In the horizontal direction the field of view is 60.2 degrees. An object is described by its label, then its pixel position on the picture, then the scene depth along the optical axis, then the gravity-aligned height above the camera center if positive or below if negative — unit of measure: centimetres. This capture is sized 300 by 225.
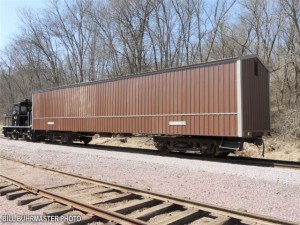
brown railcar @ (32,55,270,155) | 947 +68
